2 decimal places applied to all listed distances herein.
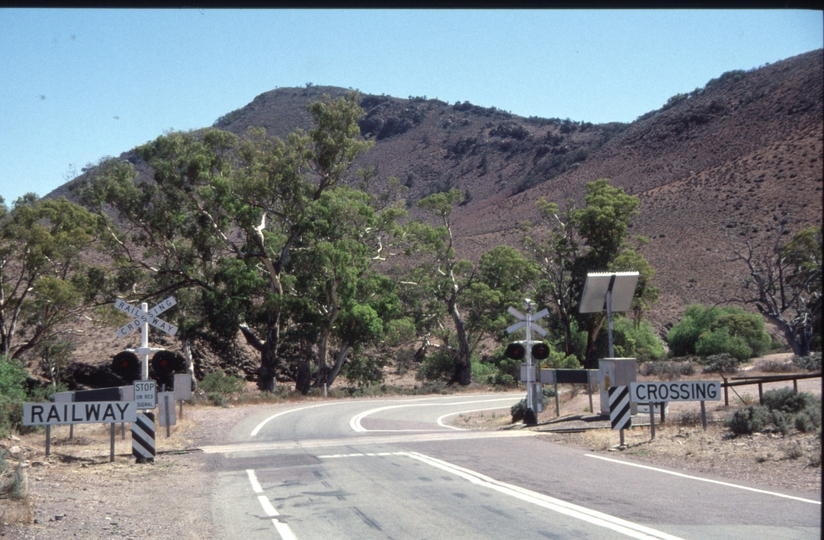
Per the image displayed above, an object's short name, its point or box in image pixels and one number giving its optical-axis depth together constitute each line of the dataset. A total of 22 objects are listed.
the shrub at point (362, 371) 47.62
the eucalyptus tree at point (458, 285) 49.03
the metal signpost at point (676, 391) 16.30
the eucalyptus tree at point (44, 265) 39.50
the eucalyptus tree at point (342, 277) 42.66
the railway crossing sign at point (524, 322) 22.38
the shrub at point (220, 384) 39.91
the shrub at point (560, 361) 44.50
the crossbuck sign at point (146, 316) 17.55
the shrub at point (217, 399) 34.22
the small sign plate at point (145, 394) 16.75
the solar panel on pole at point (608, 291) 21.00
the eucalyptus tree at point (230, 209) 43.16
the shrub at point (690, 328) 49.09
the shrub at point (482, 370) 57.16
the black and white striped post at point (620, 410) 16.50
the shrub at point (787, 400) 16.77
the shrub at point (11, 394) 19.20
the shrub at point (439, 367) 53.12
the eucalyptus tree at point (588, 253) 46.97
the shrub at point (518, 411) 23.64
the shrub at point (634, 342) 47.06
